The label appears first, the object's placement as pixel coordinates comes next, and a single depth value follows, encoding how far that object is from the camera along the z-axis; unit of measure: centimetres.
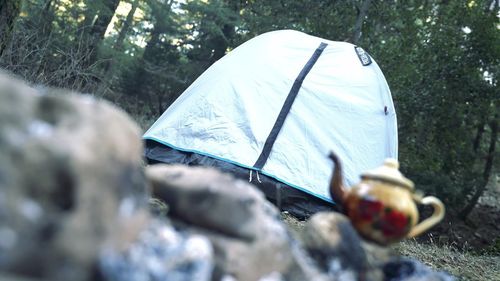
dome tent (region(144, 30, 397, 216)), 395
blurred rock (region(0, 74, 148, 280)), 86
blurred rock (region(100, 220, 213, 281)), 92
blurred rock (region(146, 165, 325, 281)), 111
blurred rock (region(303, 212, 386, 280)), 122
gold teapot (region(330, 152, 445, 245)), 134
